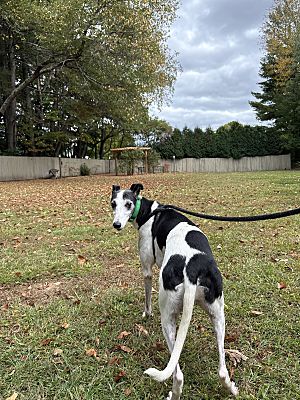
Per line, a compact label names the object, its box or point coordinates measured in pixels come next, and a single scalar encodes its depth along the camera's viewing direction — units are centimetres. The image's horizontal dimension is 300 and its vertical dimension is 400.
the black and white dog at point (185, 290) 189
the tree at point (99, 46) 1424
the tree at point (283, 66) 3019
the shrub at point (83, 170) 3043
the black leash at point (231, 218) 220
